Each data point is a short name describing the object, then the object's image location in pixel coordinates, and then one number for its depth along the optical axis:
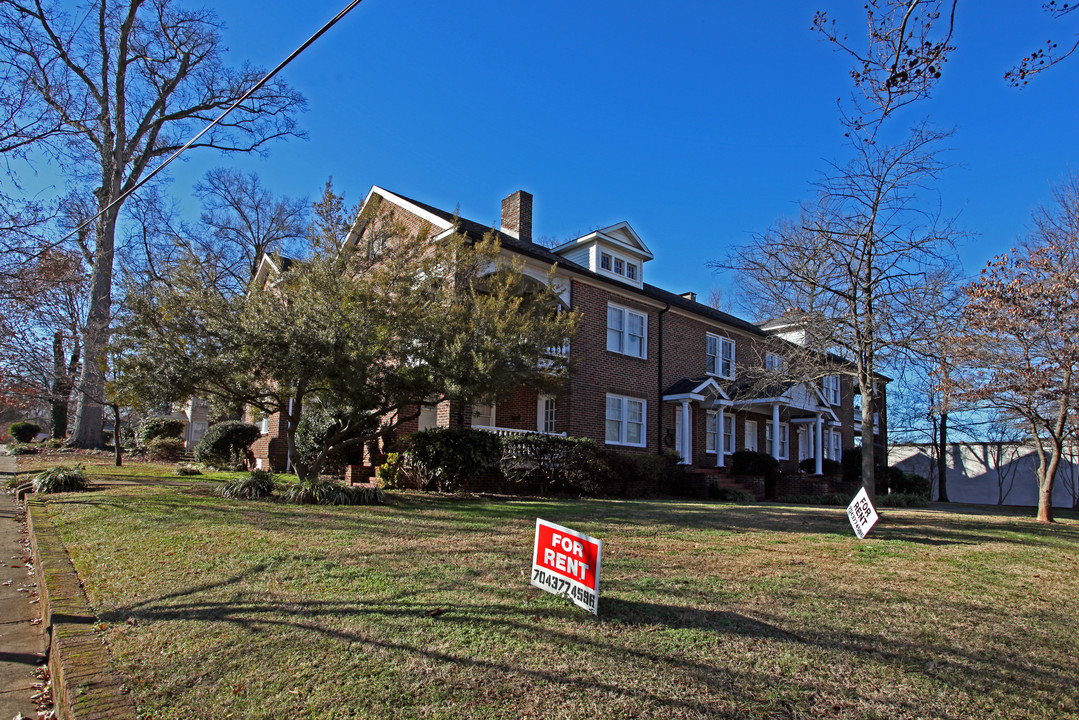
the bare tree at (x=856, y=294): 11.66
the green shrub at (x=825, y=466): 26.61
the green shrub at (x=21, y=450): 22.03
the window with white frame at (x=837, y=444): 31.07
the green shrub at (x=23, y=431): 33.05
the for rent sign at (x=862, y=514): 9.10
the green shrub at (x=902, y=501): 19.78
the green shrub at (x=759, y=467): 21.95
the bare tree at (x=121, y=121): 22.30
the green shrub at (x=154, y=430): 25.22
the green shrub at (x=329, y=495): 10.82
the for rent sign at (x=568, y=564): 4.77
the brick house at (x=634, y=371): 18.16
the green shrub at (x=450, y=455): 13.37
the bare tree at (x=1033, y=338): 12.73
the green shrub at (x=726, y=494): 19.02
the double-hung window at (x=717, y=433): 23.09
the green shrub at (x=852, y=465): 27.80
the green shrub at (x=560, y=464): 15.05
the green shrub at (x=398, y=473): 14.09
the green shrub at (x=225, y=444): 19.84
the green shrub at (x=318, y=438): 16.66
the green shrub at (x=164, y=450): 22.50
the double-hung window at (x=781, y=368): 13.23
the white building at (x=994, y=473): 28.03
